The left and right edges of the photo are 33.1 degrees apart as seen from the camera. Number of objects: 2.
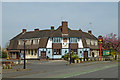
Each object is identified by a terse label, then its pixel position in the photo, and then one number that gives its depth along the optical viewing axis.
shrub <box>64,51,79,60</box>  39.41
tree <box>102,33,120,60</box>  50.71
